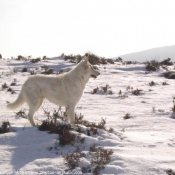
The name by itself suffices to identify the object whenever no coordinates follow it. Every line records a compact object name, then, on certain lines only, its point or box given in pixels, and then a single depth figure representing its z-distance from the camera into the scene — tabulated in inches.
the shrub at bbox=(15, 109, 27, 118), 236.0
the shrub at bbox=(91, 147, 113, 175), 128.3
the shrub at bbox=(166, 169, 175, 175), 122.6
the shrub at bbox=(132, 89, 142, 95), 364.5
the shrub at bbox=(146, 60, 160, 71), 560.1
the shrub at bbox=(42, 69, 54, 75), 491.2
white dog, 203.2
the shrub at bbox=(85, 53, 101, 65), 609.1
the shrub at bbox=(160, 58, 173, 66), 675.1
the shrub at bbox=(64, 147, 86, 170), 129.9
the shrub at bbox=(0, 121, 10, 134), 174.7
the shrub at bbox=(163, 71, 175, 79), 492.1
